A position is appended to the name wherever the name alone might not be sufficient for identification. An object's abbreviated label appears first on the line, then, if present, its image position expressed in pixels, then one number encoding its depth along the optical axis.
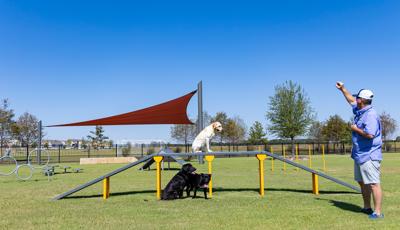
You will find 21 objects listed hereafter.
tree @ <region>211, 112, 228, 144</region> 46.75
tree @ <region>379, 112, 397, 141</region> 52.62
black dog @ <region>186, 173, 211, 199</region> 6.59
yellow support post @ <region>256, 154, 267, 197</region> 6.94
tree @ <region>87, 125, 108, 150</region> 62.43
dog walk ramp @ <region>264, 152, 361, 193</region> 6.49
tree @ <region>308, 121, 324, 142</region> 50.34
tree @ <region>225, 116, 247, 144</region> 47.16
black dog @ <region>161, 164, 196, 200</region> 6.63
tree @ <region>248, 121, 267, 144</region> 41.03
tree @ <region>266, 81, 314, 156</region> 29.25
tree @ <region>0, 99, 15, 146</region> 37.56
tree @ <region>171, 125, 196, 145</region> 47.50
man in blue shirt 4.73
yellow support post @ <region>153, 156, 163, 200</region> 6.92
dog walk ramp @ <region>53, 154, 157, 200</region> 6.64
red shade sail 9.85
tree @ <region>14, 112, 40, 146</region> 42.86
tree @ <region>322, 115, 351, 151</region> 42.75
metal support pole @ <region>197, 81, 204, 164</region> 20.08
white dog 8.45
